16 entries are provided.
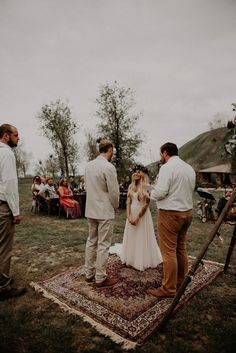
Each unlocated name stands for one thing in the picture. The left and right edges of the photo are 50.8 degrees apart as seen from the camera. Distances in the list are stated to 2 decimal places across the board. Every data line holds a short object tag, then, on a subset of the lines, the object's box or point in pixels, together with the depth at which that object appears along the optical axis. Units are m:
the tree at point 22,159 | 54.92
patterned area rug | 3.11
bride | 4.98
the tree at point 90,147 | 36.81
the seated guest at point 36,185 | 12.66
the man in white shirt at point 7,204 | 3.68
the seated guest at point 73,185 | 16.32
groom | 4.16
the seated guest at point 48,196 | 11.70
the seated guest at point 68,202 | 10.77
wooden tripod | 3.00
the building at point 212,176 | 39.86
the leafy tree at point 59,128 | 30.42
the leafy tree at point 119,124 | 25.83
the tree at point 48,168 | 40.69
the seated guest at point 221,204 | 8.62
